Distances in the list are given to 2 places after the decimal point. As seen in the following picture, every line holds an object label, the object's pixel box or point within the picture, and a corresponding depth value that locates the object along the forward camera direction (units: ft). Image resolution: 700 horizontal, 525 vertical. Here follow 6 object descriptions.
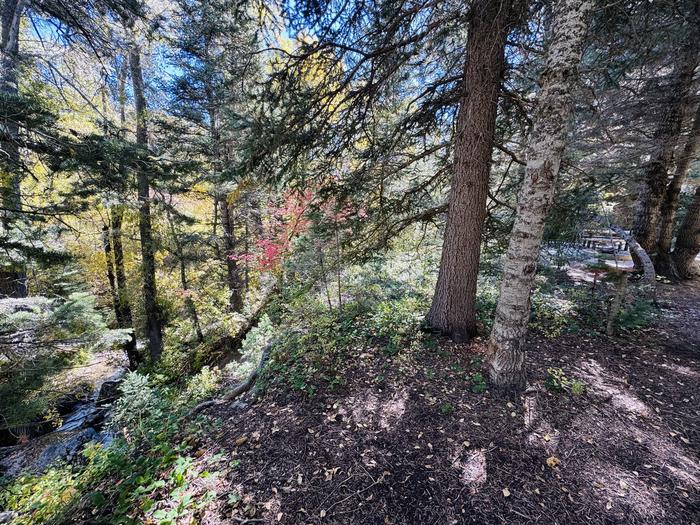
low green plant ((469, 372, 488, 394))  9.83
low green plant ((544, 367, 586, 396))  9.76
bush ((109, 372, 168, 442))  10.73
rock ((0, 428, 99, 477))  16.07
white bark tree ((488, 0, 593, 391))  6.98
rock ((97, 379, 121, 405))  24.21
